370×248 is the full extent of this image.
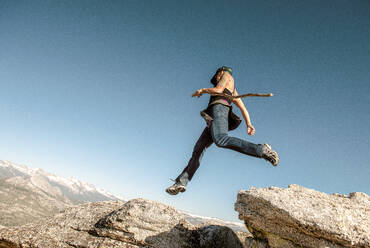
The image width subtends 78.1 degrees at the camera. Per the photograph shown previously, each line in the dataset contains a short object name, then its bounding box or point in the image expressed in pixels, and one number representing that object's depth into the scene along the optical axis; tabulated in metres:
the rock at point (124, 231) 5.58
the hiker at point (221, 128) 5.39
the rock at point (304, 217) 4.70
